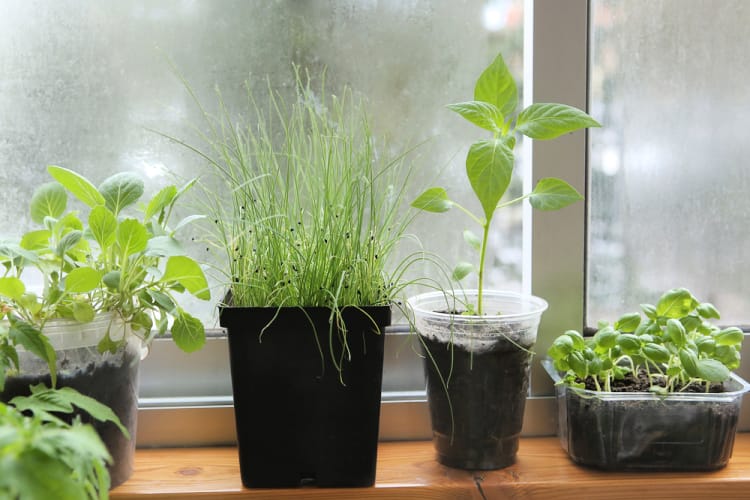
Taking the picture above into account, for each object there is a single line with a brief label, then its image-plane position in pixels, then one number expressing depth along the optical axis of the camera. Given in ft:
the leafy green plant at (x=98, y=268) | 2.57
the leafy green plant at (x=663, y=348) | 3.03
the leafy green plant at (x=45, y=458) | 1.44
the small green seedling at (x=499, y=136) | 2.82
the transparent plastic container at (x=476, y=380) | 3.03
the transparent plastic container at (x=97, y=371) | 2.71
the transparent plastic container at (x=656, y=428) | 3.06
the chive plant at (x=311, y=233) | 2.90
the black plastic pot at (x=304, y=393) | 2.82
